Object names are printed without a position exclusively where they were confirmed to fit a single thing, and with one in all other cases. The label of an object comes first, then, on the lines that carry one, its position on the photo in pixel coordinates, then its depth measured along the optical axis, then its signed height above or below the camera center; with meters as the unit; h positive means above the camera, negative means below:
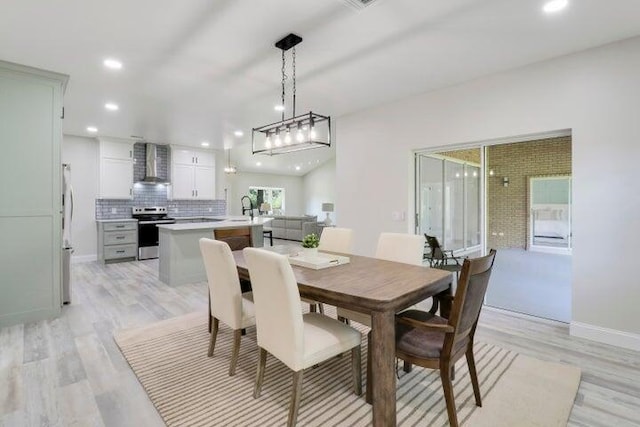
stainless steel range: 6.73 -0.35
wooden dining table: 1.64 -0.46
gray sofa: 9.39 -0.46
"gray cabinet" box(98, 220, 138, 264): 6.30 -0.59
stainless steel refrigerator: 3.65 -0.24
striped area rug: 1.84 -1.18
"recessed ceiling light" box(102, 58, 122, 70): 3.11 +1.48
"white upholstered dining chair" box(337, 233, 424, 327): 2.74 -0.33
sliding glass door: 4.59 +0.19
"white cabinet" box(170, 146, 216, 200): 7.41 +0.91
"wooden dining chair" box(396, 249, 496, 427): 1.61 -0.72
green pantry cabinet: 3.14 +0.19
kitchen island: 4.68 -0.62
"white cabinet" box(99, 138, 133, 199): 6.55 +0.90
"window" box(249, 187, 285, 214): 12.87 +0.63
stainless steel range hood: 7.11 +1.03
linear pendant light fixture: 2.70 +0.73
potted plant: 2.63 -0.27
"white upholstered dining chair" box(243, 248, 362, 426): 1.68 -0.71
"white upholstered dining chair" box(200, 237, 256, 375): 2.23 -0.57
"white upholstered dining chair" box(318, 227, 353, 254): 3.28 -0.30
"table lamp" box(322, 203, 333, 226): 11.51 +0.17
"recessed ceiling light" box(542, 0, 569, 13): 2.21 +1.46
